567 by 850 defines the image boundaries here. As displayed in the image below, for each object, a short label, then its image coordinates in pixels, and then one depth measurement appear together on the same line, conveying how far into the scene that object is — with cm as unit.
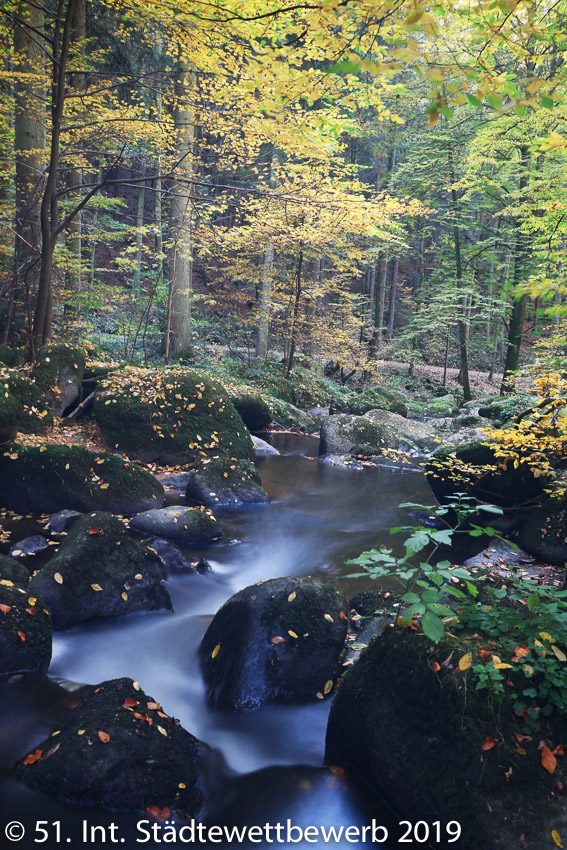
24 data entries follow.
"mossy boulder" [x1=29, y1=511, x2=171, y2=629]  445
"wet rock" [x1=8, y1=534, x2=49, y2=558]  545
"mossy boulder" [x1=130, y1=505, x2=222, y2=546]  638
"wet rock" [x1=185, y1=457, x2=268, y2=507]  792
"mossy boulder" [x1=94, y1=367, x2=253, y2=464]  877
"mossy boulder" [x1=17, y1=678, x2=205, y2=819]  277
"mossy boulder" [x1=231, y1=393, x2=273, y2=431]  1205
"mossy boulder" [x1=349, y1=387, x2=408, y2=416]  1598
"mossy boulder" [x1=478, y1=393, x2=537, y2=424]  1062
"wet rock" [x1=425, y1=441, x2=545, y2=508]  676
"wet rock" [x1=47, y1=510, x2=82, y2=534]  610
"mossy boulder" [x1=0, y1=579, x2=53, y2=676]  371
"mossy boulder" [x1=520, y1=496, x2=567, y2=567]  595
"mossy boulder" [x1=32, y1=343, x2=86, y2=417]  881
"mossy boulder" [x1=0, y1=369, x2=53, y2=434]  784
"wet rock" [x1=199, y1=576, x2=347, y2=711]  380
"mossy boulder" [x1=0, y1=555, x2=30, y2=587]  414
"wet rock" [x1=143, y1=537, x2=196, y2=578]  569
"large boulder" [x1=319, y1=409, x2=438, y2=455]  1193
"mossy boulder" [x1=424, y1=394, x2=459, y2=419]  1749
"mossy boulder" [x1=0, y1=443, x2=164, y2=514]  650
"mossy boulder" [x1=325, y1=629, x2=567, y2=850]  233
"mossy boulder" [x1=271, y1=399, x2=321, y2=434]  1396
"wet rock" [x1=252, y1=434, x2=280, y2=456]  1126
